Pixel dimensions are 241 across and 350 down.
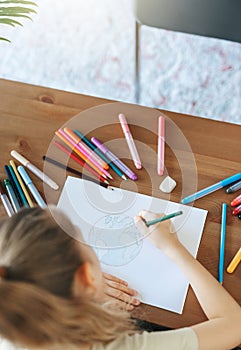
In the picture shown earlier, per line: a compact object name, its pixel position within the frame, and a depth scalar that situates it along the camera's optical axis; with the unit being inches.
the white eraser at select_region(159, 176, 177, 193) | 43.3
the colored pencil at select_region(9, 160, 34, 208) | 43.3
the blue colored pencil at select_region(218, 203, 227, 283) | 40.2
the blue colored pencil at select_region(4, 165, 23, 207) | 43.5
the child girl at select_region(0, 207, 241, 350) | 30.8
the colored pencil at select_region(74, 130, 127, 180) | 44.2
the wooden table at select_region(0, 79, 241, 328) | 42.9
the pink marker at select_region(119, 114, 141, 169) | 44.4
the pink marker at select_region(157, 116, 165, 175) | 44.1
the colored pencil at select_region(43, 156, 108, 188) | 44.0
